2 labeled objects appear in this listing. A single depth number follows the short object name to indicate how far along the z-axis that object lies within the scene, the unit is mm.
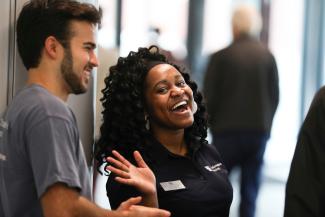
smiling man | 2938
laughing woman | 3241
